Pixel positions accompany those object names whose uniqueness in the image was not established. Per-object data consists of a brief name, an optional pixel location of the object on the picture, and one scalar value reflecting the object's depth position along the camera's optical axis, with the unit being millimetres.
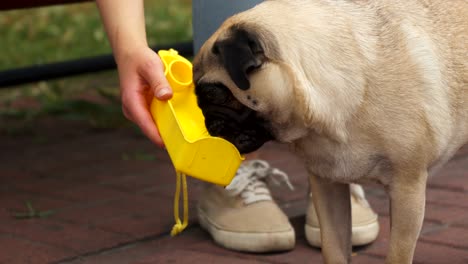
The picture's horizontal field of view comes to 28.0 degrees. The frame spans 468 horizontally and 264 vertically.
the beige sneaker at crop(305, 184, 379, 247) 3230
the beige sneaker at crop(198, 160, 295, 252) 3225
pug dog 2402
